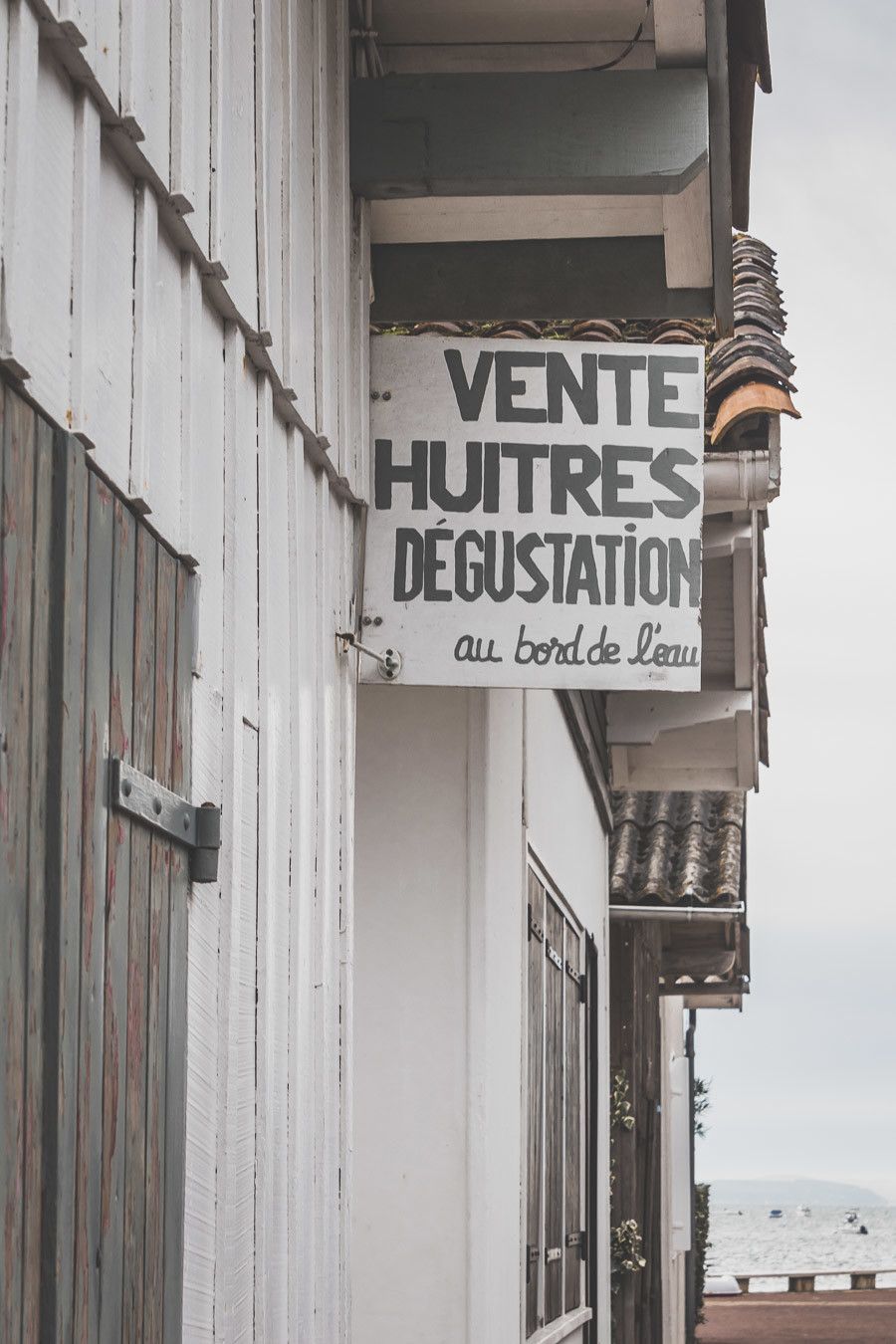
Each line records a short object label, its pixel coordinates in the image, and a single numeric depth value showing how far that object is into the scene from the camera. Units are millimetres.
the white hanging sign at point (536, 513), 9141
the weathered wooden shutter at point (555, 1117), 13195
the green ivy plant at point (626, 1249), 20766
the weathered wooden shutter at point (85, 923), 4328
